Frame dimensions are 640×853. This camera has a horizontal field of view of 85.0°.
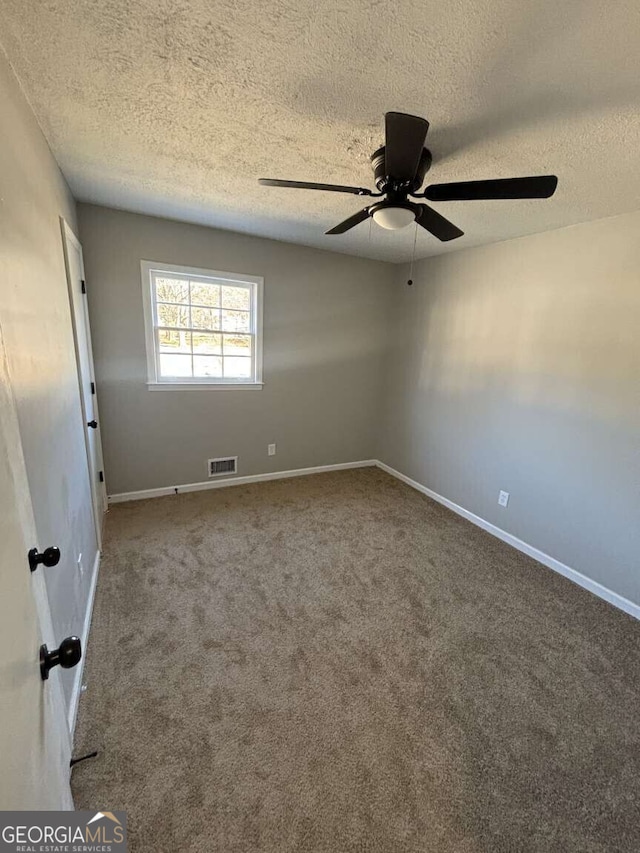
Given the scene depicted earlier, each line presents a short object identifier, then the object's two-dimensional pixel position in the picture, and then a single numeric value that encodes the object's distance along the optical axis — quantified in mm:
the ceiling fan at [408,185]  1160
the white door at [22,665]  558
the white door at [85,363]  2129
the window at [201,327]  3041
